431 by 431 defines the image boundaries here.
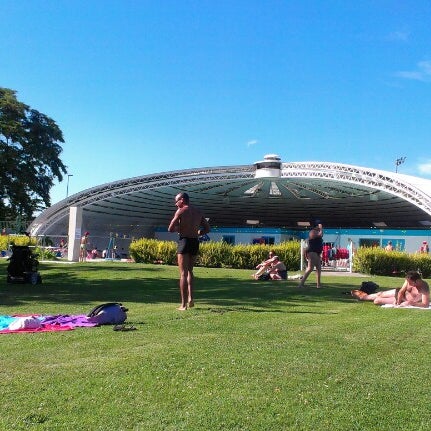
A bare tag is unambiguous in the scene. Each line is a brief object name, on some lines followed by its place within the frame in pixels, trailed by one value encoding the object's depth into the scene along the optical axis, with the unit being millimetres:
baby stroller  12703
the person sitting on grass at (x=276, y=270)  14976
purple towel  6018
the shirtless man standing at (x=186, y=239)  7344
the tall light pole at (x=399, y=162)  74250
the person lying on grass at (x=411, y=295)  8281
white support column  24922
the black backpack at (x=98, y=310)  6106
